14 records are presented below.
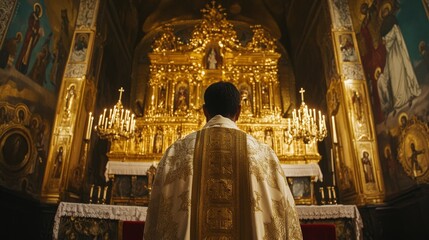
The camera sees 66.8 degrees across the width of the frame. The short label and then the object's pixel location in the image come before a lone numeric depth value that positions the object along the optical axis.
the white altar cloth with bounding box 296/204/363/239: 5.52
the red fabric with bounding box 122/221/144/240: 3.96
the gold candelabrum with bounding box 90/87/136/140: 7.71
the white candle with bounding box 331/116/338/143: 7.80
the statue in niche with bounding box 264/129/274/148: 9.01
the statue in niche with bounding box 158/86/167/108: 10.71
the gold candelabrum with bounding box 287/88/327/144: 7.59
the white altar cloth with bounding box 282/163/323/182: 8.01
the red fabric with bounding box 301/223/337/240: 4.09
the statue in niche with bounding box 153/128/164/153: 8.96
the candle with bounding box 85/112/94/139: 8.00
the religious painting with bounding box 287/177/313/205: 7.88
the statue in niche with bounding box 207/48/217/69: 11.13
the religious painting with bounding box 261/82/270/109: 10.69
